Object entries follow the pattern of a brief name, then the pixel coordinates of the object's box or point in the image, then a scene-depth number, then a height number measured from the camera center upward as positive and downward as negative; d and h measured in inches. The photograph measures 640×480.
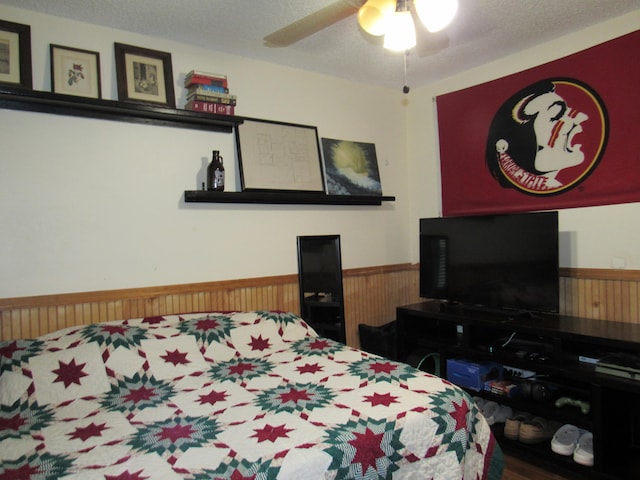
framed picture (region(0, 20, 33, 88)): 85.2 +36.7
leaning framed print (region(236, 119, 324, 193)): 112.8 +20.6
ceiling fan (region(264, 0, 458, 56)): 62.1 +32.4
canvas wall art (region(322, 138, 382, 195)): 129.6 +19.3
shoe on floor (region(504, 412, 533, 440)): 101.7 -46.3
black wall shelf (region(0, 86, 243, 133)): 84.2 +27.2
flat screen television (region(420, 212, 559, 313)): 103.3 -9.0
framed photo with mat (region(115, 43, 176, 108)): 97.0 +36.6
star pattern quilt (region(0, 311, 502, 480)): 49.9 -24.9
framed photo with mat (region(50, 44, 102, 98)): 90.1 +35.2
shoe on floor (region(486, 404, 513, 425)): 109.3 -47.0
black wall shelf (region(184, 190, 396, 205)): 104.0 +9.4
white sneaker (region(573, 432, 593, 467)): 87.9 -46.0
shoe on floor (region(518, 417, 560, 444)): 98.2 -46.2
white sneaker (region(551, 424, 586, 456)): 92.1 -46.0
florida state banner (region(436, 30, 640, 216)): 101.3 +22.9
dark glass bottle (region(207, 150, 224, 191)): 105.3 +14.7
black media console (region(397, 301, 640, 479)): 85.4 -31.1
